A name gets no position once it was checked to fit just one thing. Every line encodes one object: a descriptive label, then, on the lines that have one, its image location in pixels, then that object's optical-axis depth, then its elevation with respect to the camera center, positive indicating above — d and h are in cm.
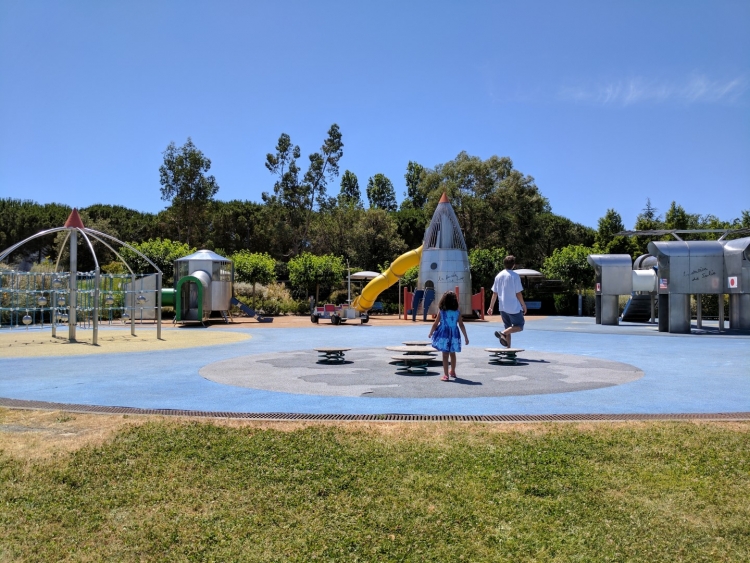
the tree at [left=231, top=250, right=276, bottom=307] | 3903 +166
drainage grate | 752 -144
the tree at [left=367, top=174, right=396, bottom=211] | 7969 +1302
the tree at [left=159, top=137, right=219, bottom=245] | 5494 +1019
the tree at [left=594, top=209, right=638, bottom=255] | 5169 +494
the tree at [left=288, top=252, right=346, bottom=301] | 4084 +154
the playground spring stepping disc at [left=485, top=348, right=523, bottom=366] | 1263 -124
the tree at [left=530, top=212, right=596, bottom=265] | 6291 +648
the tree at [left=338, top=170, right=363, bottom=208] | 7781 +1370
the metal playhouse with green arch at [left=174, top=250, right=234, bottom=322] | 2988 +58
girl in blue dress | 1068 -54
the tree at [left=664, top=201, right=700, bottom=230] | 5303 +658
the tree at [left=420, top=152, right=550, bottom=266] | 5441 +827
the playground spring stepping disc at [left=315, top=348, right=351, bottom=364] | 1289 -124
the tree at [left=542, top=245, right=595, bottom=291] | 4091 +177
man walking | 1364 -3
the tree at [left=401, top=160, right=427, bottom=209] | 8012 +1390
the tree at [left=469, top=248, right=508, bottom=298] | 4216 +191
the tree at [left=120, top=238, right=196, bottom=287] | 3825 +243
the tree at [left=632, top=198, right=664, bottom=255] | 5034 +618
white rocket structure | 3136 +182
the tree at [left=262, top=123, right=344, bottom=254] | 5919 +1035
